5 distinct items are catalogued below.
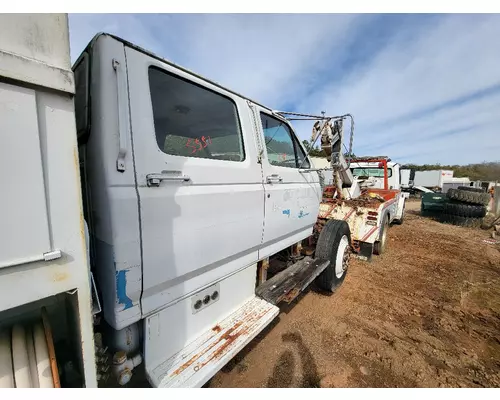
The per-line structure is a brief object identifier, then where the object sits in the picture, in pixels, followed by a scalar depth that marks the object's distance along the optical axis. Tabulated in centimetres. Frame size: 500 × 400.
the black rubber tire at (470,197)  890
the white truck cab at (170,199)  122
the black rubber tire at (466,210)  888
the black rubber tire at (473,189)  1008
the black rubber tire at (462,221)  891
